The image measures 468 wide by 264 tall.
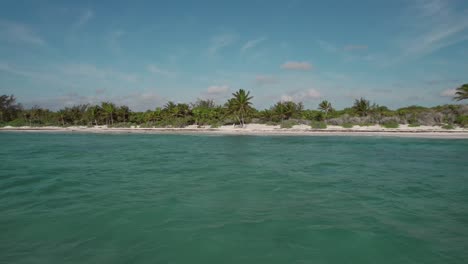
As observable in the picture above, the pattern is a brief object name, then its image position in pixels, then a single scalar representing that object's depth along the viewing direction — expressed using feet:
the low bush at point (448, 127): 131.43
